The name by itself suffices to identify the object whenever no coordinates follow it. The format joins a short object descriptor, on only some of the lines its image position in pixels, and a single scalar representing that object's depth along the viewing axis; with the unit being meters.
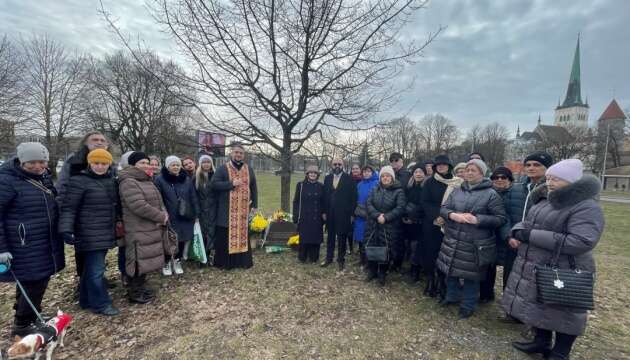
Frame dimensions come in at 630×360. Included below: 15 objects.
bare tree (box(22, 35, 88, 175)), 20.28
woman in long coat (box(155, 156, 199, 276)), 4.44
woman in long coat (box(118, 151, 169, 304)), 3.55
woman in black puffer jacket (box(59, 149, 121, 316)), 3.14
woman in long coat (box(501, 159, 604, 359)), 2.49
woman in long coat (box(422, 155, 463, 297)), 4.09
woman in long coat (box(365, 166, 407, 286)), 4.33
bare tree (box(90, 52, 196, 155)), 20.27
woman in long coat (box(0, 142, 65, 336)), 2.78
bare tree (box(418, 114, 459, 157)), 50.69
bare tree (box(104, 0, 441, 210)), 4.77
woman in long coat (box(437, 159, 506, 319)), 3.32
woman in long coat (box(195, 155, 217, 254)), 4.93
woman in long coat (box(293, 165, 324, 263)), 5.26
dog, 2.25
